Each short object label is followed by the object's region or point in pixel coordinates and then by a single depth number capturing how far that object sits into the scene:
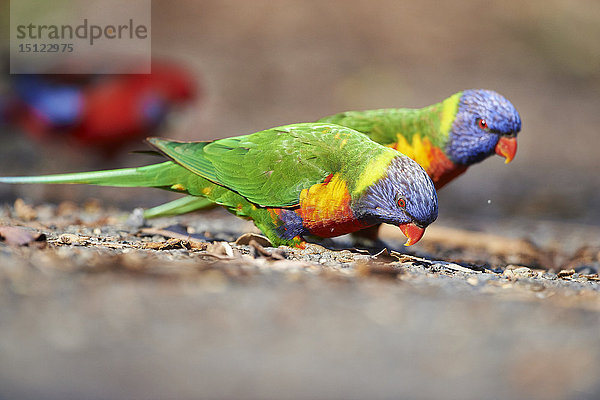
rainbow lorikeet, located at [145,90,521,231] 8.04
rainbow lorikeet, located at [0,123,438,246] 6.23
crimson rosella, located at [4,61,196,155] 13.16
